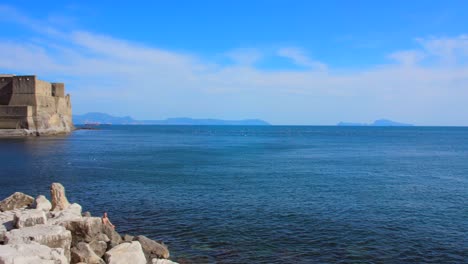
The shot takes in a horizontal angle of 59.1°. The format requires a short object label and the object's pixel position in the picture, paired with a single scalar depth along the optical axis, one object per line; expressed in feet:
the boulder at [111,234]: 41.20
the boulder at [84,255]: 34.42
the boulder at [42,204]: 46.75
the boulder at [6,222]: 35.84
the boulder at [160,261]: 37.06
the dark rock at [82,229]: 38.99
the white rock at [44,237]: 33.55
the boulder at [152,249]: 40.81
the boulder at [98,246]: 37.58
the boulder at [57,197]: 47.82
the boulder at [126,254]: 35.83
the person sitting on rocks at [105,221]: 43.88
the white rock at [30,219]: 38.22
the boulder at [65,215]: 39.99
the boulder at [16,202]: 48.94
